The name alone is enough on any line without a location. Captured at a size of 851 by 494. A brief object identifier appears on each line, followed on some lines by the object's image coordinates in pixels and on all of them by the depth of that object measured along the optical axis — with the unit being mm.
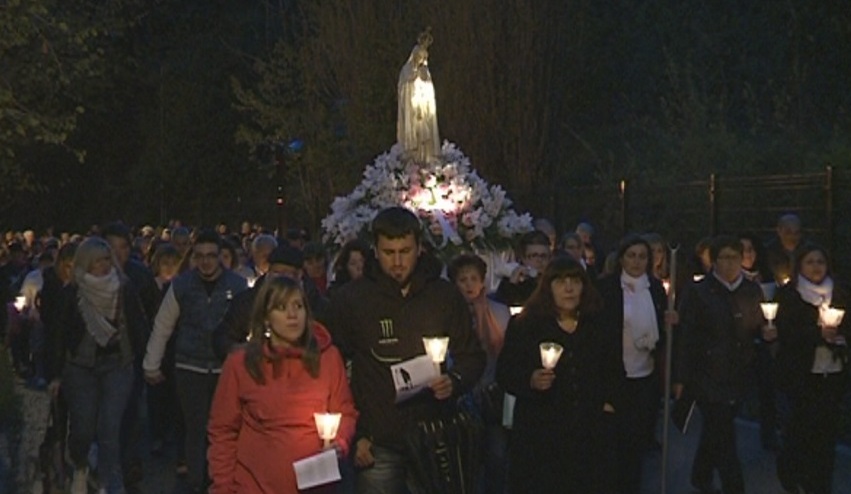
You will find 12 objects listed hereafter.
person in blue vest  11031
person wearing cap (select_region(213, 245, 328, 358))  9328
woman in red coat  6562
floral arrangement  16109
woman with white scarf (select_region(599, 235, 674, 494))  10492
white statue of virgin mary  17688
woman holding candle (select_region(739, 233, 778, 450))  13227
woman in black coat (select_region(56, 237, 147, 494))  10656
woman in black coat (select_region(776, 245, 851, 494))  10508
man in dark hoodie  7117
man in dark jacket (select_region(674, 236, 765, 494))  10469
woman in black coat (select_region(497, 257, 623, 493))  7969
